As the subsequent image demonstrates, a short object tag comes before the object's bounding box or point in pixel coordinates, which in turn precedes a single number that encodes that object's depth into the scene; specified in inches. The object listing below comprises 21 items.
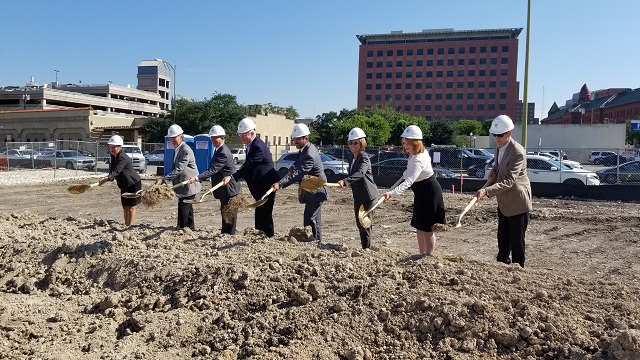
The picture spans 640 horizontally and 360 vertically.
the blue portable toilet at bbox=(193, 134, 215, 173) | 730.2
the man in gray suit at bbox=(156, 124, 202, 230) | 281.4
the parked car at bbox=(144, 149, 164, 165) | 1218.9
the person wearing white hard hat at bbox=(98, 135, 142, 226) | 304.5
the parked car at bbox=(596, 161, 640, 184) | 689.6
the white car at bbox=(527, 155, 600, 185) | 682.2
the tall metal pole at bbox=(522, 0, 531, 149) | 703.1
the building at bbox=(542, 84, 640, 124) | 3371.1
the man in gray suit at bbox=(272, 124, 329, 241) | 241.3
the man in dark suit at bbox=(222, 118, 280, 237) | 255.4
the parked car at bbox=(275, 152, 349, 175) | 815.1
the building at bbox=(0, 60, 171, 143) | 1875.0
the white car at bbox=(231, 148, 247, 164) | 1450.8
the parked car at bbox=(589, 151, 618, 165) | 1259.8
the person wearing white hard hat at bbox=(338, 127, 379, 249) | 229.8
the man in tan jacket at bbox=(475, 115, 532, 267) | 201.0
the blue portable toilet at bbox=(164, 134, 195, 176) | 737.0
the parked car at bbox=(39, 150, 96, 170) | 1066.7
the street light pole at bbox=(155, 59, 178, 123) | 1432.1
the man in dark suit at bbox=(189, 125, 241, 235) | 265.9
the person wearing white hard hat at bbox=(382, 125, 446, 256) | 213.2
